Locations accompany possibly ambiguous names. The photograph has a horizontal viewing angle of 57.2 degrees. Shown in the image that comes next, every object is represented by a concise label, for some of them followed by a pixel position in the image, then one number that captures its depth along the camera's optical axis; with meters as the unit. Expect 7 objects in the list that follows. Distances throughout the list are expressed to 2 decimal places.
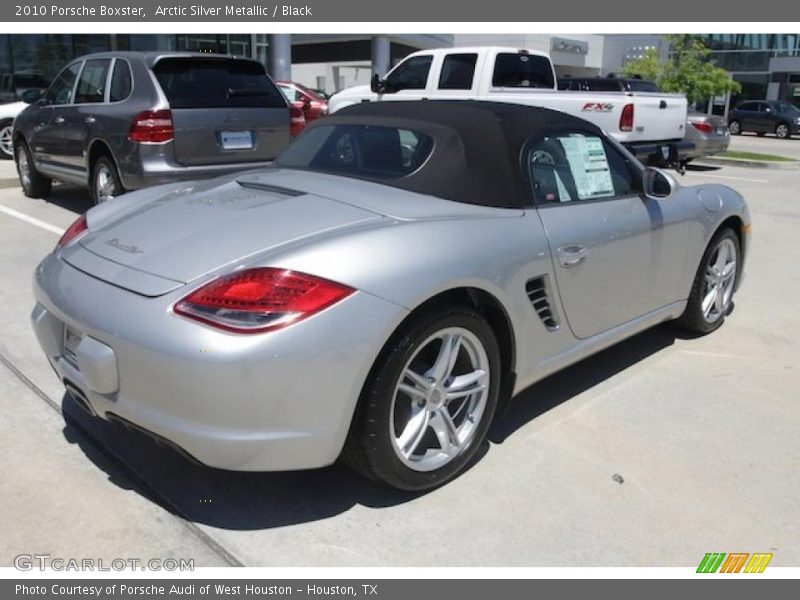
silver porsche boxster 2.39
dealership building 24.56
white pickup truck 9.82
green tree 23.17
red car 15.09
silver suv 6.58
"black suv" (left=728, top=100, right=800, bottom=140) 27.98
